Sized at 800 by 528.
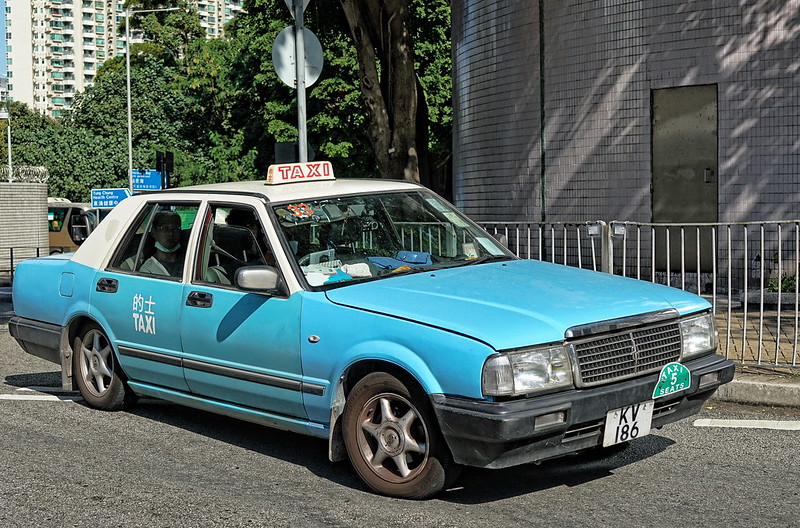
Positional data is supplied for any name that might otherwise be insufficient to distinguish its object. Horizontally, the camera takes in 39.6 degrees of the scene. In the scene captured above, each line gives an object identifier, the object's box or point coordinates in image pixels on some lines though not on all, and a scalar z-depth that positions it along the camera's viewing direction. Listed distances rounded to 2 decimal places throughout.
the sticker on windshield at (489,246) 6.65
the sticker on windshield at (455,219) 6.79
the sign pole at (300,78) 11.20
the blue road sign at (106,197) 30.41
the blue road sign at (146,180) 33.88
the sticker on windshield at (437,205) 6.88
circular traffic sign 11.36
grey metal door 13.04
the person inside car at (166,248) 6.79
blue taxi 4.95
